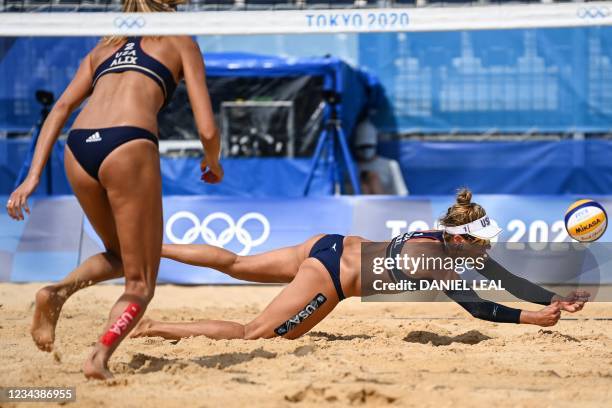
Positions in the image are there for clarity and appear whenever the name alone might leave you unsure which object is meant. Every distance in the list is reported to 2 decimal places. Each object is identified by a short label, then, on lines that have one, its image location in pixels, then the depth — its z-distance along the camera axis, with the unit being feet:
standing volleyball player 25.25
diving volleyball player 32.04
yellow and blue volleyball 38.04
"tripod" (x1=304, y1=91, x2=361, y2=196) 63.25
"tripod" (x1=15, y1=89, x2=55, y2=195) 61.77
